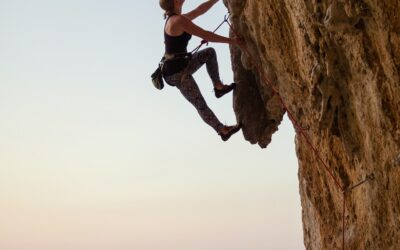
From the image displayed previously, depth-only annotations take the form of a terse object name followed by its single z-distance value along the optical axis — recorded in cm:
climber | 906
